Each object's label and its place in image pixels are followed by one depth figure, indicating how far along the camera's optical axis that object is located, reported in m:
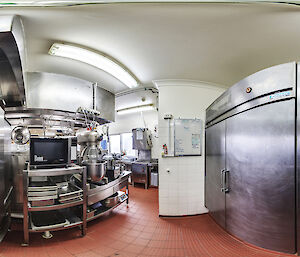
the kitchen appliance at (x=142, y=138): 5.30
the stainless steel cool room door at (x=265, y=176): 1.35
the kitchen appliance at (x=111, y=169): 3.12
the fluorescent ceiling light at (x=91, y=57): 1.89
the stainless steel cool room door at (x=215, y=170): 2.24
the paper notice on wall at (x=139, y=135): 5.31
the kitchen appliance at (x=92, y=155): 2.57
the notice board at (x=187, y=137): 3.02
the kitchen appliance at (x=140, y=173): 4.84
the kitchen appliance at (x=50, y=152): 2.17
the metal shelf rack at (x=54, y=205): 2.00
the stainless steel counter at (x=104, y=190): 2.49
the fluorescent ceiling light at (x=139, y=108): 4.82
